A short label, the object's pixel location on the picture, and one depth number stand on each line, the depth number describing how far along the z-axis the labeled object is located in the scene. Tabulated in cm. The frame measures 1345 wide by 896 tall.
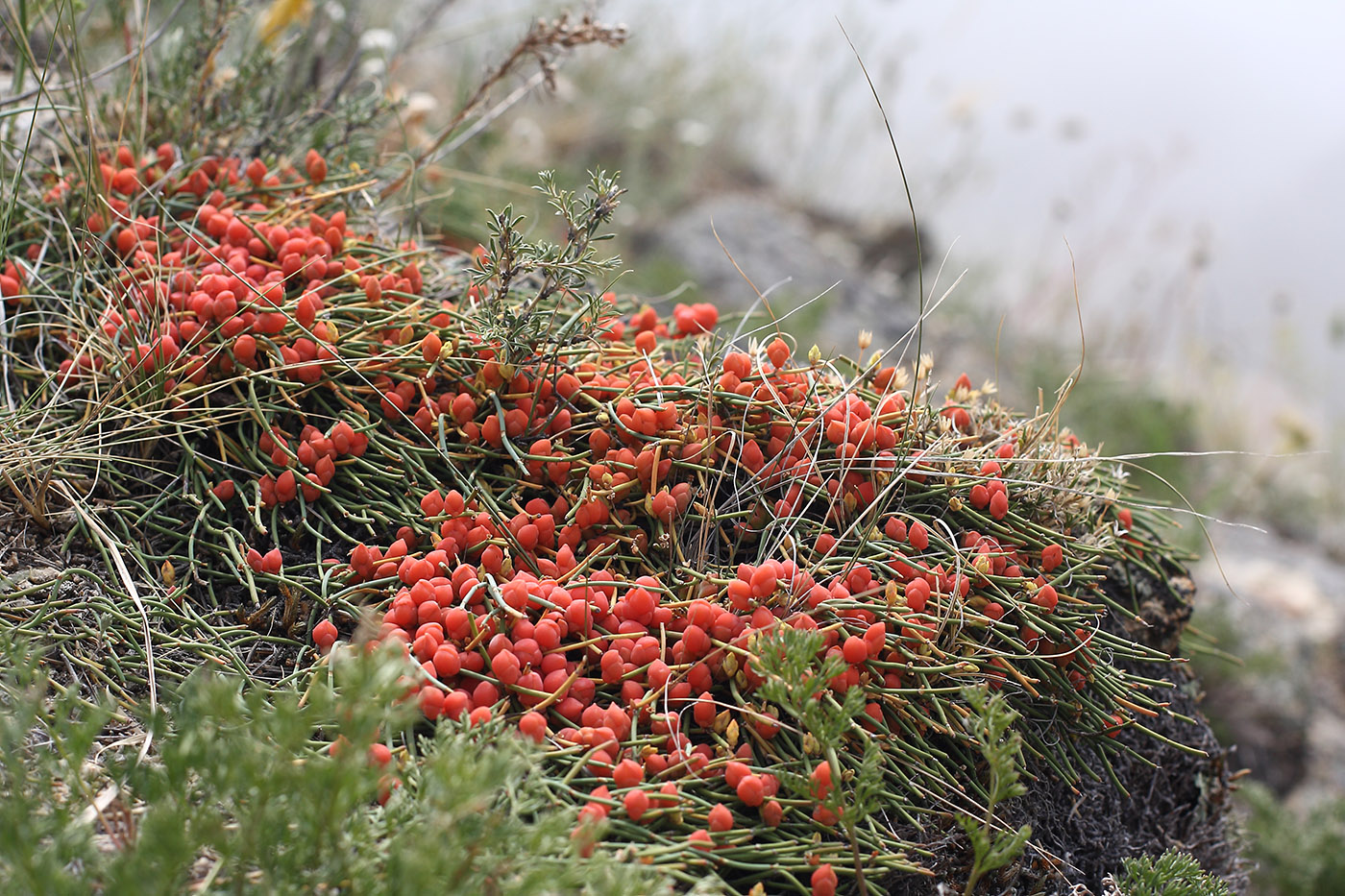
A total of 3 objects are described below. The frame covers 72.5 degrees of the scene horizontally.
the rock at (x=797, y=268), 490
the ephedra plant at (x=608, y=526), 120
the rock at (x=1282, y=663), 330
